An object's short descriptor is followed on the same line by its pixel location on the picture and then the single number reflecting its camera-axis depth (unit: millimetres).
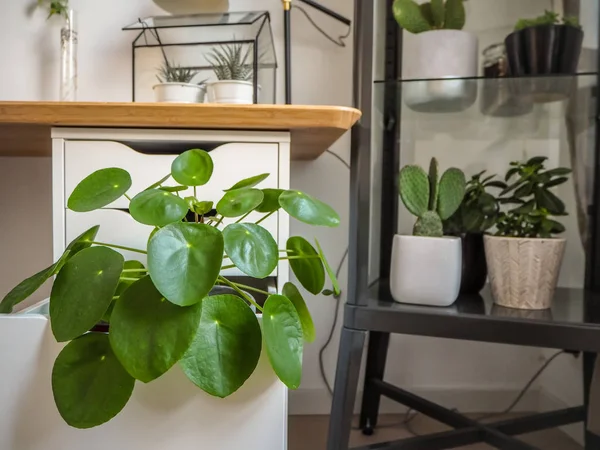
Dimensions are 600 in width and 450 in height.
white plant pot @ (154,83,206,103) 1051
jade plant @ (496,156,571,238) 970
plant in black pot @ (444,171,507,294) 1065
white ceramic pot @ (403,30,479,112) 1048
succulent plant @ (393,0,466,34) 1061
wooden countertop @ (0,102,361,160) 794
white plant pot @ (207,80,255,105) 1038
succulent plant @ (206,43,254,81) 1156
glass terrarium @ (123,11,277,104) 1276
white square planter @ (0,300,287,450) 696
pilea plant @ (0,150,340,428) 592
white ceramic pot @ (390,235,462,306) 960
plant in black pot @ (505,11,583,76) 1020
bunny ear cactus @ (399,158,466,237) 1010
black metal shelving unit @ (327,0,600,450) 876
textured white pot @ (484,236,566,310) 946
